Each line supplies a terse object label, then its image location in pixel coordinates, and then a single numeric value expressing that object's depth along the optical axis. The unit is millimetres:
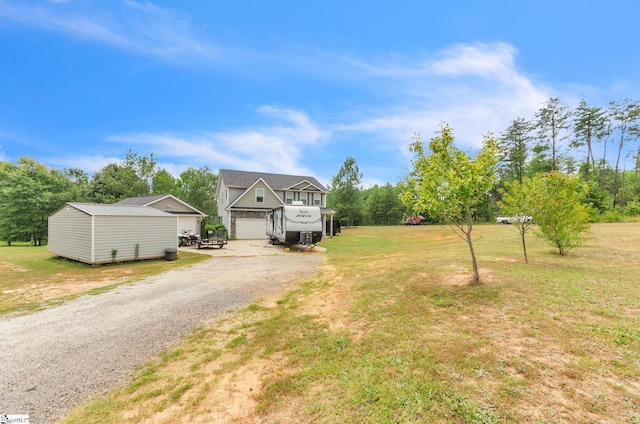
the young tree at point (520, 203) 9359
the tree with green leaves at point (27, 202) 27719
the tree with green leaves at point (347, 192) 45200
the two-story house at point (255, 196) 27516
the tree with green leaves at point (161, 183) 42956
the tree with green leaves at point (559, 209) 9383
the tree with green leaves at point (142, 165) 41219
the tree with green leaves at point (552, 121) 37375
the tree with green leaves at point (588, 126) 34562
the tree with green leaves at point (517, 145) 41969
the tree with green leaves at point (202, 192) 38250
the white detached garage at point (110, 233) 12945
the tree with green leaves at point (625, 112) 32500
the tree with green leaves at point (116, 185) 37991
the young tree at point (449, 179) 5918
